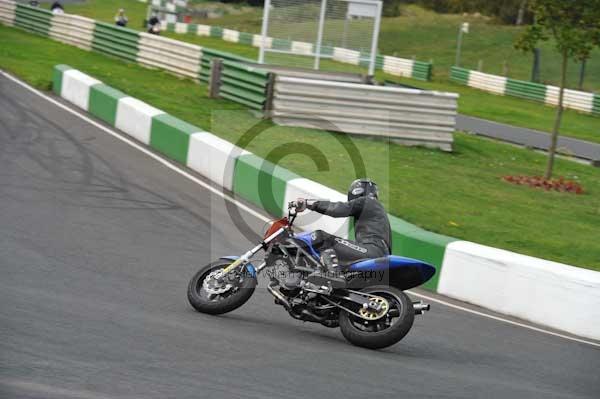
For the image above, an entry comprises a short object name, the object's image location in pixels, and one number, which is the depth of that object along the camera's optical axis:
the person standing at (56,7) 50.86
